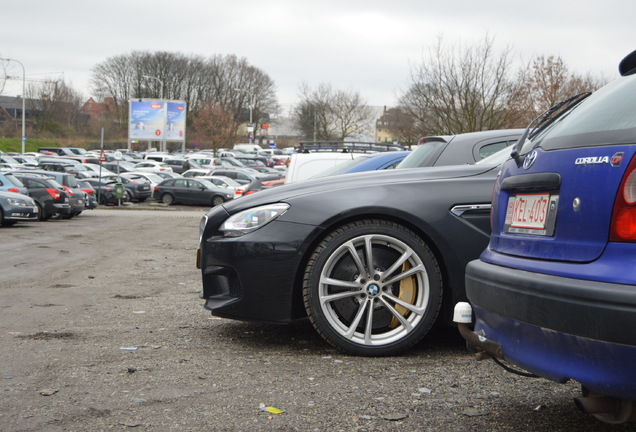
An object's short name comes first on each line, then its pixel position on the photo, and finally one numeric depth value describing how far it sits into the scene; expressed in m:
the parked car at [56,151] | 76.12
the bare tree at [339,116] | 82.13
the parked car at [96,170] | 43.29
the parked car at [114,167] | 50.56
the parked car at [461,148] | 6.63
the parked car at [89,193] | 31.33
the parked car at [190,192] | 37.84
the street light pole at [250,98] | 103.38
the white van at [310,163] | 11.97
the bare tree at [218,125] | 82.50
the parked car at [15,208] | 20.91
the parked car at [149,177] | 41.34
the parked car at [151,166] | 52.81
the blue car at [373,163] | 9.27
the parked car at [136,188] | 39.12
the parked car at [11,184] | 23.34
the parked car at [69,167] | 41.13
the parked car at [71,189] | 26.05
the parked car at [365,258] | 4.64
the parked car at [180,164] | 57.65
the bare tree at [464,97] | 31.27
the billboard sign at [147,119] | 72.38
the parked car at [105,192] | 36.25
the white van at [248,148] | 91.47
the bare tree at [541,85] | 32.97
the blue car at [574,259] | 2.55
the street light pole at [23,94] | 62.43
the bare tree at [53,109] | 88.38
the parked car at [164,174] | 46.22
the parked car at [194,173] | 44.41
